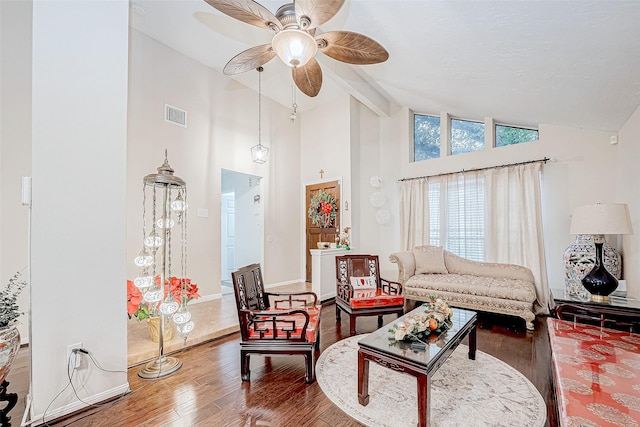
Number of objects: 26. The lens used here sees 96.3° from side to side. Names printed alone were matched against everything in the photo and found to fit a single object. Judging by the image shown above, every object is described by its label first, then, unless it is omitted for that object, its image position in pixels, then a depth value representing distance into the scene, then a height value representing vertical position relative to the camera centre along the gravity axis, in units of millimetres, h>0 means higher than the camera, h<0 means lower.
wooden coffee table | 1736 -902
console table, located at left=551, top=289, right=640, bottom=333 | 2586 -873
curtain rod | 4219 +862
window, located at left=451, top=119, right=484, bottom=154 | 4996 +1514
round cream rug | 1892 -1307
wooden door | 5598 -96
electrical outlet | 1940 -896
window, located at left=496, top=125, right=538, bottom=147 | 4502 +1369
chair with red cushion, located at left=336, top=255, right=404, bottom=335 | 3400 -909
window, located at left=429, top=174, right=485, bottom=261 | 4816 +100
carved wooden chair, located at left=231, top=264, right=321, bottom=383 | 2346 -936
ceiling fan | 1974 +1448
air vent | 4188 +1625
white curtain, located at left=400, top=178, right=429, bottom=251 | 5301 +148
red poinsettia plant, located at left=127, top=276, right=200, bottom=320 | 2715 -712
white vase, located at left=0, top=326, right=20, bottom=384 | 1581 -685
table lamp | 2680 -87
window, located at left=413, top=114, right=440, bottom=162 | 5496 +1645
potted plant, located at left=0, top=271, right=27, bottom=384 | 1589 -608
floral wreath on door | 5570 +256
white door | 6441 -304
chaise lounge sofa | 3645 -871
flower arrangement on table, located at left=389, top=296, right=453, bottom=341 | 2072 -783
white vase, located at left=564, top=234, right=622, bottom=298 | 3383 -517
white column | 1863 +201
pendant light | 4828 +1230
